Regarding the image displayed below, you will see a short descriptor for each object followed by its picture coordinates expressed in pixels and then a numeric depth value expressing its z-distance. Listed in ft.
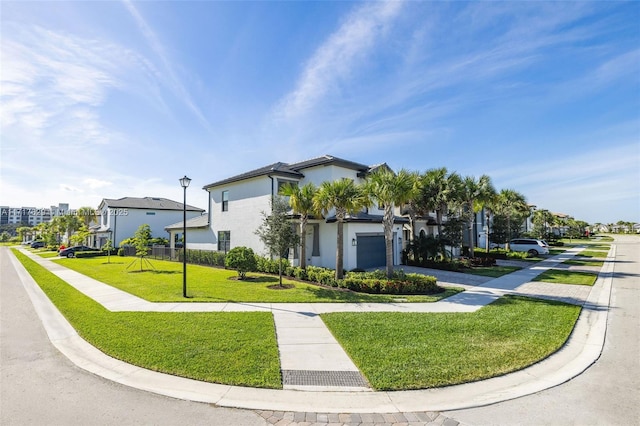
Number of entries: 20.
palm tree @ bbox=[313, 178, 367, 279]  46.78
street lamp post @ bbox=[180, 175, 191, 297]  39.29
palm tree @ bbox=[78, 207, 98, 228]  161.02
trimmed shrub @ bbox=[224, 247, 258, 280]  52.80
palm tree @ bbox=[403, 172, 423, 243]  70.86
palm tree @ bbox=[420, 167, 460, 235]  73.10
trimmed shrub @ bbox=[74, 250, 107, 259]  109.70
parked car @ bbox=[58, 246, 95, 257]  112.37
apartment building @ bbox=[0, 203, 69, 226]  446.85
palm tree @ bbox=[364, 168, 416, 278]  45.55
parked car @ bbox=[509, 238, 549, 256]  100.33
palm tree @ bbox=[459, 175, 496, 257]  77.51
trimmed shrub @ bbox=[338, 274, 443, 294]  42.32
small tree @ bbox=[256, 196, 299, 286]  47.65
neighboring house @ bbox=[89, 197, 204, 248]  123.95
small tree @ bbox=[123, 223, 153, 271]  71.41
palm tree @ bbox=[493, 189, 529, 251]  107.51
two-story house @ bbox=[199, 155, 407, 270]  60.44
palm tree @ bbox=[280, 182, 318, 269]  51.47
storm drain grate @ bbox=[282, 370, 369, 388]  17.17
